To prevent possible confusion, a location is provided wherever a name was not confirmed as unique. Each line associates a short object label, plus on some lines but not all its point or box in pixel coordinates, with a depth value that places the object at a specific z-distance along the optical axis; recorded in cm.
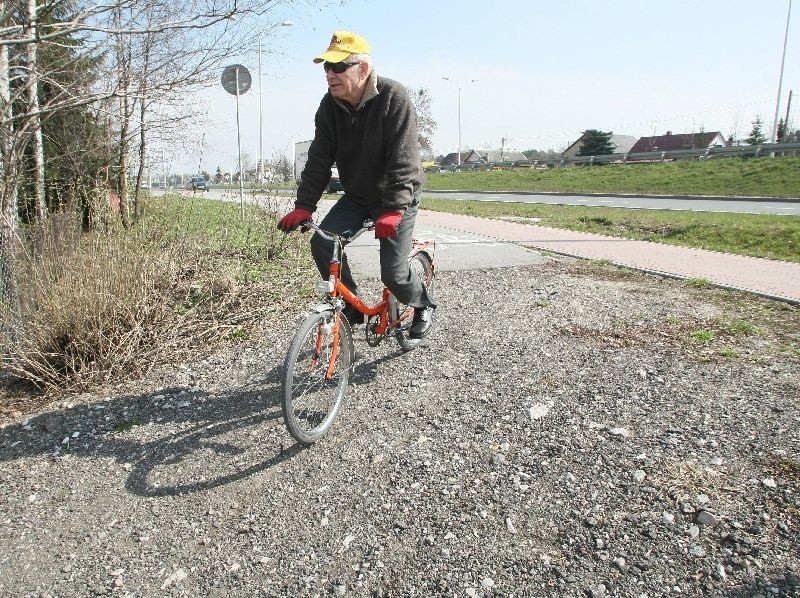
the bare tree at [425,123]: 5638
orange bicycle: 323
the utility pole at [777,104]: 3501
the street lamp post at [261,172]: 942
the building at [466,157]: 9469
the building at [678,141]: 5865
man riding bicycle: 347
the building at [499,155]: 8631
